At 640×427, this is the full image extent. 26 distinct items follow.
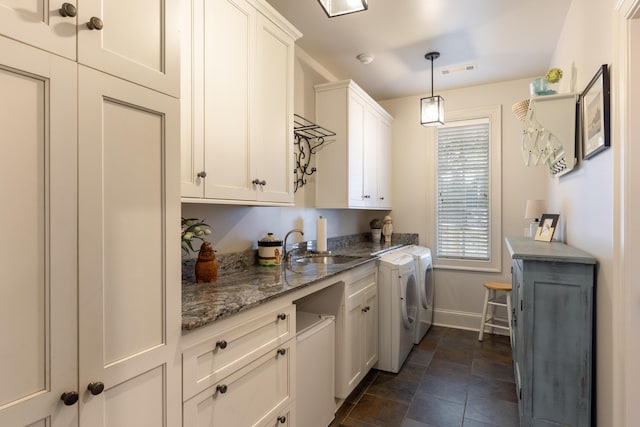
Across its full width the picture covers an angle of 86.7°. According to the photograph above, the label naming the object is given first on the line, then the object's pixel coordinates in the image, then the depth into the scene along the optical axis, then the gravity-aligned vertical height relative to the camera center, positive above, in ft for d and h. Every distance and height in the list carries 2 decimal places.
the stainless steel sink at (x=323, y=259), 8.68 -1.27
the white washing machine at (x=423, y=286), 11.02 -2.58
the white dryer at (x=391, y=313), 9.23 -2.80
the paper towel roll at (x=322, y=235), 9.99 -0.68
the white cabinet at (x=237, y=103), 4.97 +1.86
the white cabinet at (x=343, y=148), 9.92 +1.92
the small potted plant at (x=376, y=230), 13.57 -0.73
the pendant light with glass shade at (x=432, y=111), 9.49 +2.86
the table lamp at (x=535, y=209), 10.27 +0.09
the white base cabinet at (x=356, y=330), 7.42 -2.82
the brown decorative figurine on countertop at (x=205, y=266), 5.71 -0.91
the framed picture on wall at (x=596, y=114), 4.81 +1.55
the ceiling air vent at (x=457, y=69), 10.79 +4.64
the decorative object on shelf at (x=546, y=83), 7.12 +2.73
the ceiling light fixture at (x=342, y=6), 4.85 +2.98
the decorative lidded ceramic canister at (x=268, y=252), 7.63 -0.91
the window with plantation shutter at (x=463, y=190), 12.52 +0.83
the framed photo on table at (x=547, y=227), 8.18 -0.38
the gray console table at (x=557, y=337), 5.35 -2.02
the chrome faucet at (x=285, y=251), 8.60 -1.01
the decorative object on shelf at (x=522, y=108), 8.54 +2.64
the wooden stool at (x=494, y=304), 11.06 -3.13
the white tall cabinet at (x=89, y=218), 2.32 -0.05
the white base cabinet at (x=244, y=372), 3.82 -2.09
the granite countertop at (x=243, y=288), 4.02 -1.22
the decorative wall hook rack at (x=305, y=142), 9.51 +2.05
